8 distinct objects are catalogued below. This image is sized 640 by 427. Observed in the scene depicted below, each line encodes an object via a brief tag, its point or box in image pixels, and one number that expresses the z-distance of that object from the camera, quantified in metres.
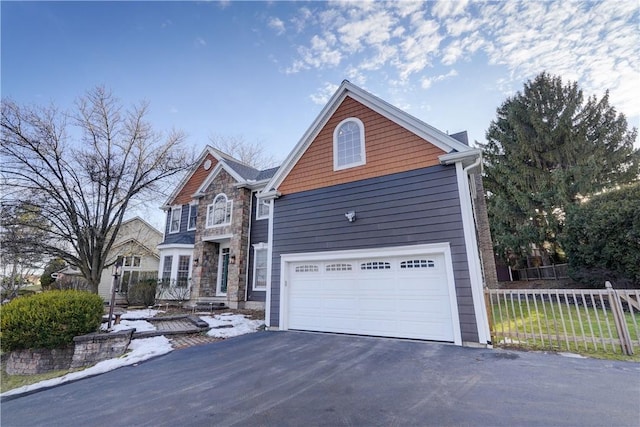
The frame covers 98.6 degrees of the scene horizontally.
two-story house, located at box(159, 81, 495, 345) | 6.26
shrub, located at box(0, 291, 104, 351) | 6.46
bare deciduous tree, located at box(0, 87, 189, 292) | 10.60
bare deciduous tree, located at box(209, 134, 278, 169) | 25.52
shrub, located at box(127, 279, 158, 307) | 14.45
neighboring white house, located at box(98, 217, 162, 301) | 17.98
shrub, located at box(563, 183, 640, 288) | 9.51
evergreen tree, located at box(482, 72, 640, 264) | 15.67
